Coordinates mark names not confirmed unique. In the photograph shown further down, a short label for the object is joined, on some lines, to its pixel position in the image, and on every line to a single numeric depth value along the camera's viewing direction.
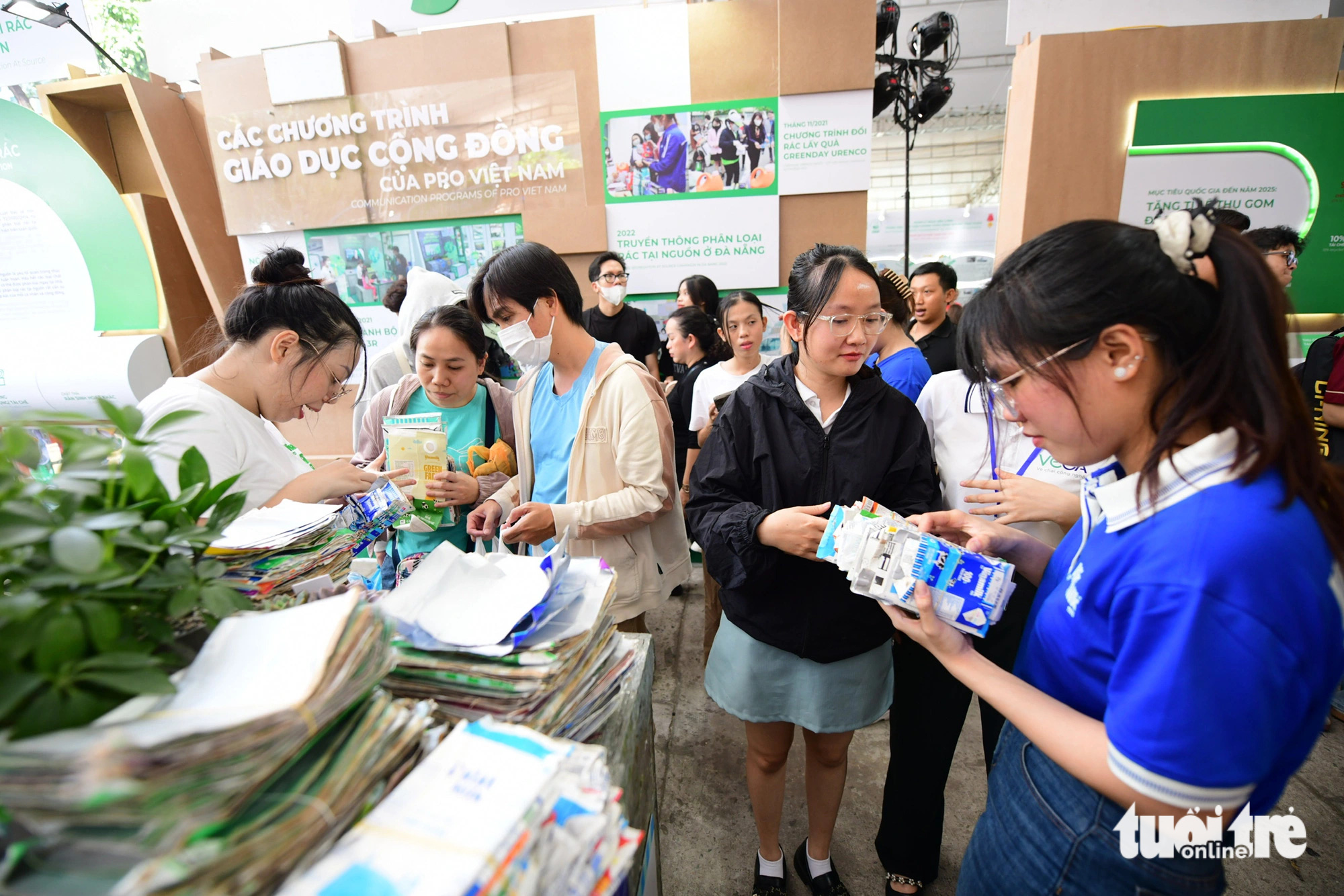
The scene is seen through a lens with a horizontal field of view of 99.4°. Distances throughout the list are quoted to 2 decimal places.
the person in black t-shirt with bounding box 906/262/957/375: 3.08
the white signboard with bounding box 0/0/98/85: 3.80
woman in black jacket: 1.41
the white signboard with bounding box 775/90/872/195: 3.44
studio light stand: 4.73
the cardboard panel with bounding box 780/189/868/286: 3.61
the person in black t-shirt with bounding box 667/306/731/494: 3.15
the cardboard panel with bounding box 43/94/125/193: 3.88
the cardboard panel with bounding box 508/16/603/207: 3.57
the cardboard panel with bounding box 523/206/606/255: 3.82
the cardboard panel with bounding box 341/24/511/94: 3.61
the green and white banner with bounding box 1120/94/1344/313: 3.42
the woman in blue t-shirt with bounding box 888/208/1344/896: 0.66
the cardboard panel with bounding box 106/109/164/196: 4.16
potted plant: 0.48
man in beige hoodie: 1.70
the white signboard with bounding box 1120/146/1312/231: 3.51
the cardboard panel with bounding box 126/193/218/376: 3.93
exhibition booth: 3.43
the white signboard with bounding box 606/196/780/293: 3.71
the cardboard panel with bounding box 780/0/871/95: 3.31
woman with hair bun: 1.33
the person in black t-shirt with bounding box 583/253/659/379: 3.55
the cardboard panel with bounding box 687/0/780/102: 3.40
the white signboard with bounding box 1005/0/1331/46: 3.38
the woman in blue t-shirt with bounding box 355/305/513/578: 1.96
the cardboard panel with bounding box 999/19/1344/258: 3.36
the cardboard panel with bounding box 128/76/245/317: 3.81
